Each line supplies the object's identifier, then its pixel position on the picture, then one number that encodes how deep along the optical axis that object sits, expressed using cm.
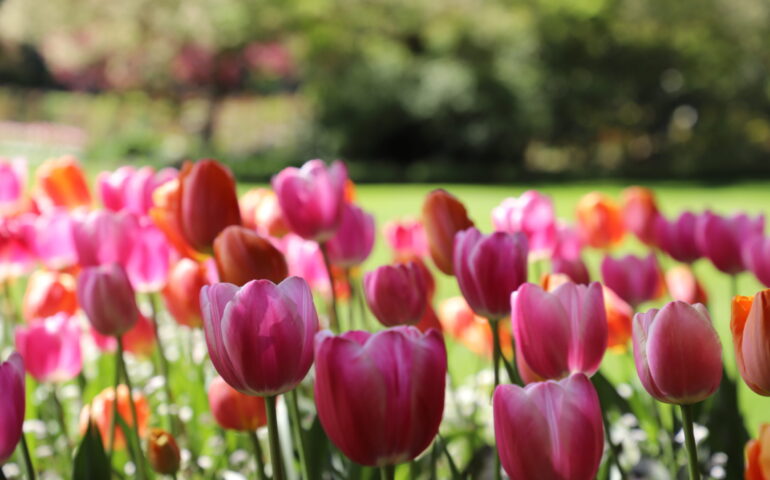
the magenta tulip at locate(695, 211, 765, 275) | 157
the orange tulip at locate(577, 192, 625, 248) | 224
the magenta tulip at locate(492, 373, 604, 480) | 116
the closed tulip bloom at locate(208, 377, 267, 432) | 140
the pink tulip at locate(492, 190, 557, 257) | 164
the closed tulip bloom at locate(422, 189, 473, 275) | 140
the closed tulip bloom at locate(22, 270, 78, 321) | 163
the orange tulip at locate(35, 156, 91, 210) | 190
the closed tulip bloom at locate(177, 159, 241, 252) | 140
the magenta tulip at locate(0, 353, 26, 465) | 123
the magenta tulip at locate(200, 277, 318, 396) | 119
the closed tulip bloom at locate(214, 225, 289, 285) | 132
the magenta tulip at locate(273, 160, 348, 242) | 147
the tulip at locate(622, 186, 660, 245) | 197
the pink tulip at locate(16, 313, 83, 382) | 156
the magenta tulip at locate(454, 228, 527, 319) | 132
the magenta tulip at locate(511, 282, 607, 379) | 126
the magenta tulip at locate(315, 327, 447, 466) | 117
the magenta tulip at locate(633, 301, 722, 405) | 120
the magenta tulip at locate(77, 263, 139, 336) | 143
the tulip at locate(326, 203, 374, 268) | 159
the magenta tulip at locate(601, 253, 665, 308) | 163
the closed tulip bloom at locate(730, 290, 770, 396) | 119
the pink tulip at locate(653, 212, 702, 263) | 164
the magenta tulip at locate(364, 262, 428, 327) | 136
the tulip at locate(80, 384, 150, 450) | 152
